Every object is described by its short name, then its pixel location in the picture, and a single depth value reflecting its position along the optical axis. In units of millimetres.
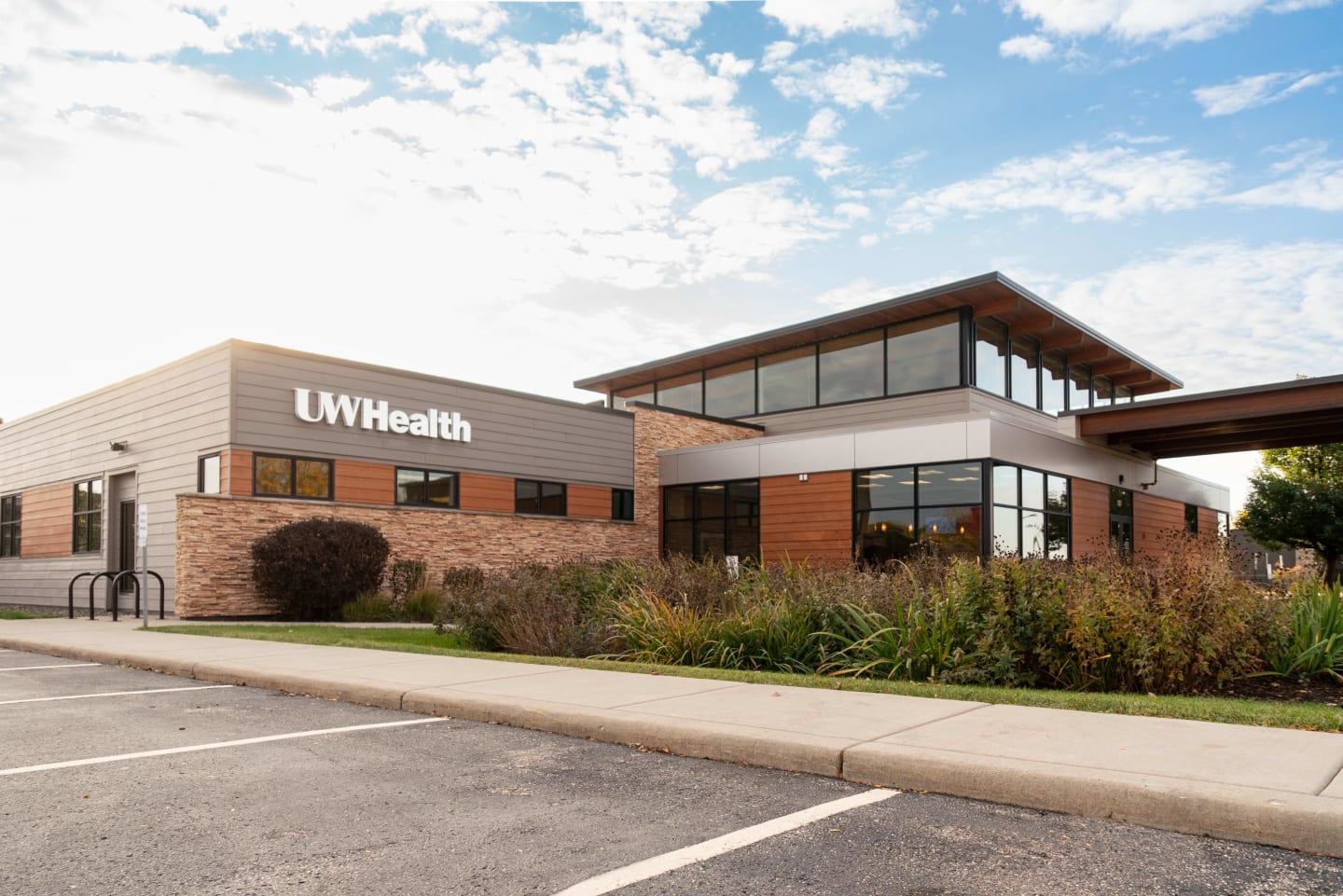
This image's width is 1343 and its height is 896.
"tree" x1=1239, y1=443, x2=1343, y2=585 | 33250
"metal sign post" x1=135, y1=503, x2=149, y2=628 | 16406
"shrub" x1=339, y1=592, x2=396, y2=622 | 19812
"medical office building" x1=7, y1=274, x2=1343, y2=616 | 20922
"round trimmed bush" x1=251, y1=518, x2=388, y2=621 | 19156
